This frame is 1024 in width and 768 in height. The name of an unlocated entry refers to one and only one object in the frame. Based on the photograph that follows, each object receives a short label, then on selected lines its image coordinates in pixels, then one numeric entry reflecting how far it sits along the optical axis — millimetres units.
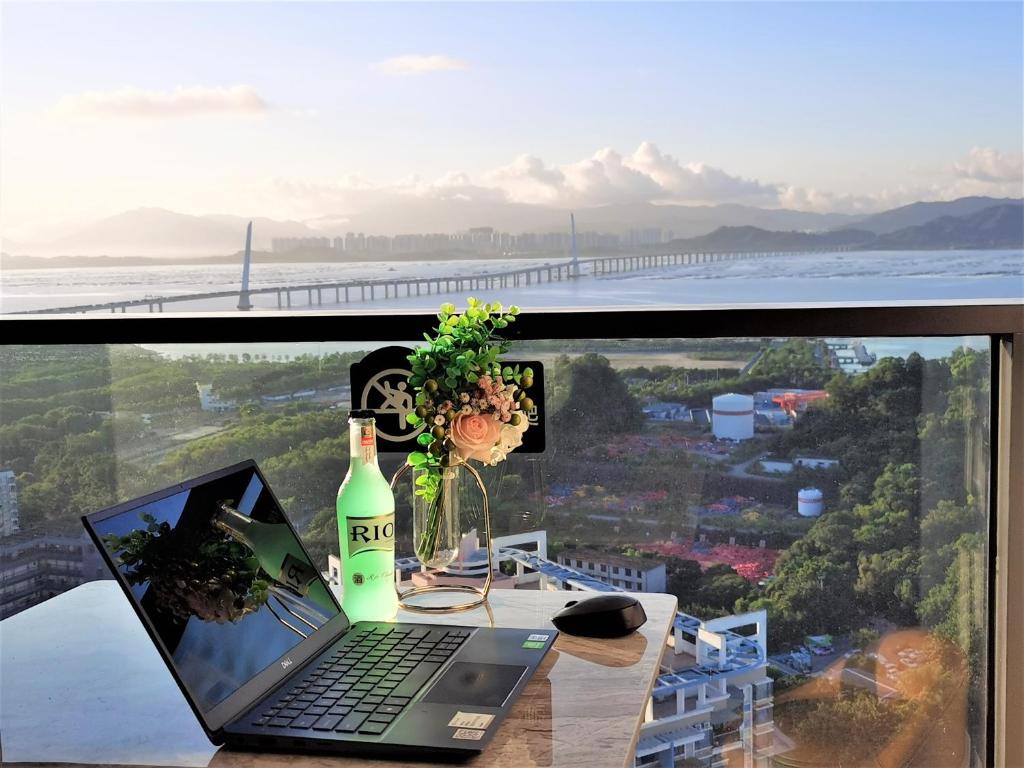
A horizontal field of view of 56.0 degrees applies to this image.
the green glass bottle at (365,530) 1285
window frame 1857
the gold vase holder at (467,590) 1429
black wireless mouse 1256
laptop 934
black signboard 1741
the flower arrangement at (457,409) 1383
